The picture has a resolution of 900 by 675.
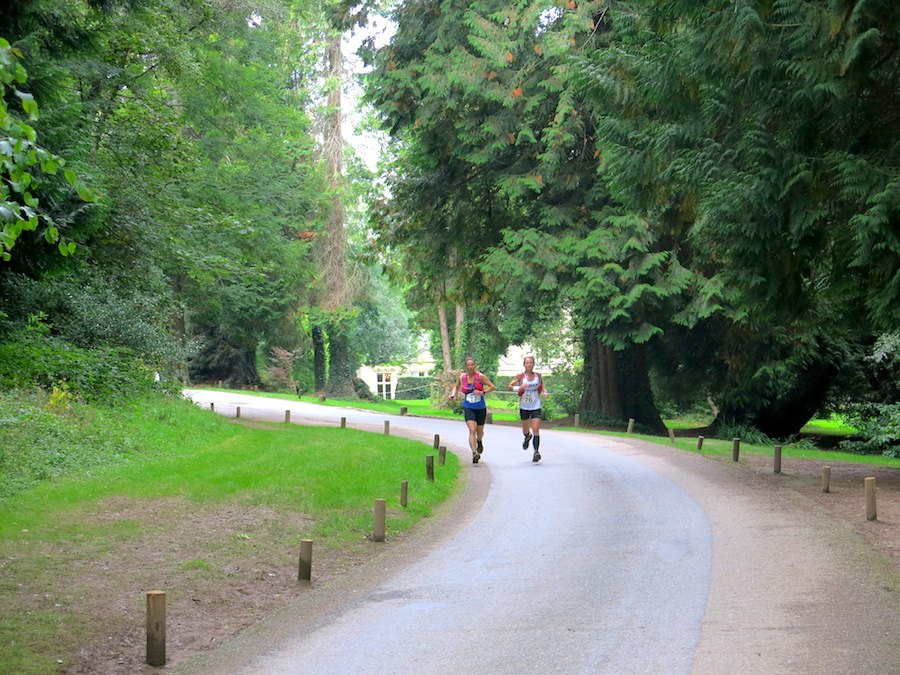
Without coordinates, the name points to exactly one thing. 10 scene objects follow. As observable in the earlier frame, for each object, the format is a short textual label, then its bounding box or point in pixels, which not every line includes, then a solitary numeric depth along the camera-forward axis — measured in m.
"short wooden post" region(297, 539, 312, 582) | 9.55
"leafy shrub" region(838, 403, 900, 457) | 25.06
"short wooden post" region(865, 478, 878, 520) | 12.80
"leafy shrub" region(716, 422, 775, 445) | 29.94
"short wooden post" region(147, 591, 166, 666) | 7.05
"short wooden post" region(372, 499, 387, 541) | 11.63
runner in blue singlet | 18.52
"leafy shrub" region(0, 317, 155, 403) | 19.39
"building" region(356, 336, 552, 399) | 73.75
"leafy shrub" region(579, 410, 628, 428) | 31.44
